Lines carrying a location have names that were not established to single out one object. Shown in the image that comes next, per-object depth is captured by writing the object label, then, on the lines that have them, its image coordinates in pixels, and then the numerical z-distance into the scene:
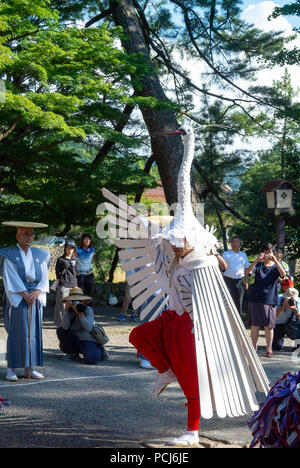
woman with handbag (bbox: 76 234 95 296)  9.98
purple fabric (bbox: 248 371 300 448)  2.93
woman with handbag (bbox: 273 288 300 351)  8.37
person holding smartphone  7.74
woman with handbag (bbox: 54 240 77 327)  8.98
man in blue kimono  5.94
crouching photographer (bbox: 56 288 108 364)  7.00
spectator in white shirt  9.13
